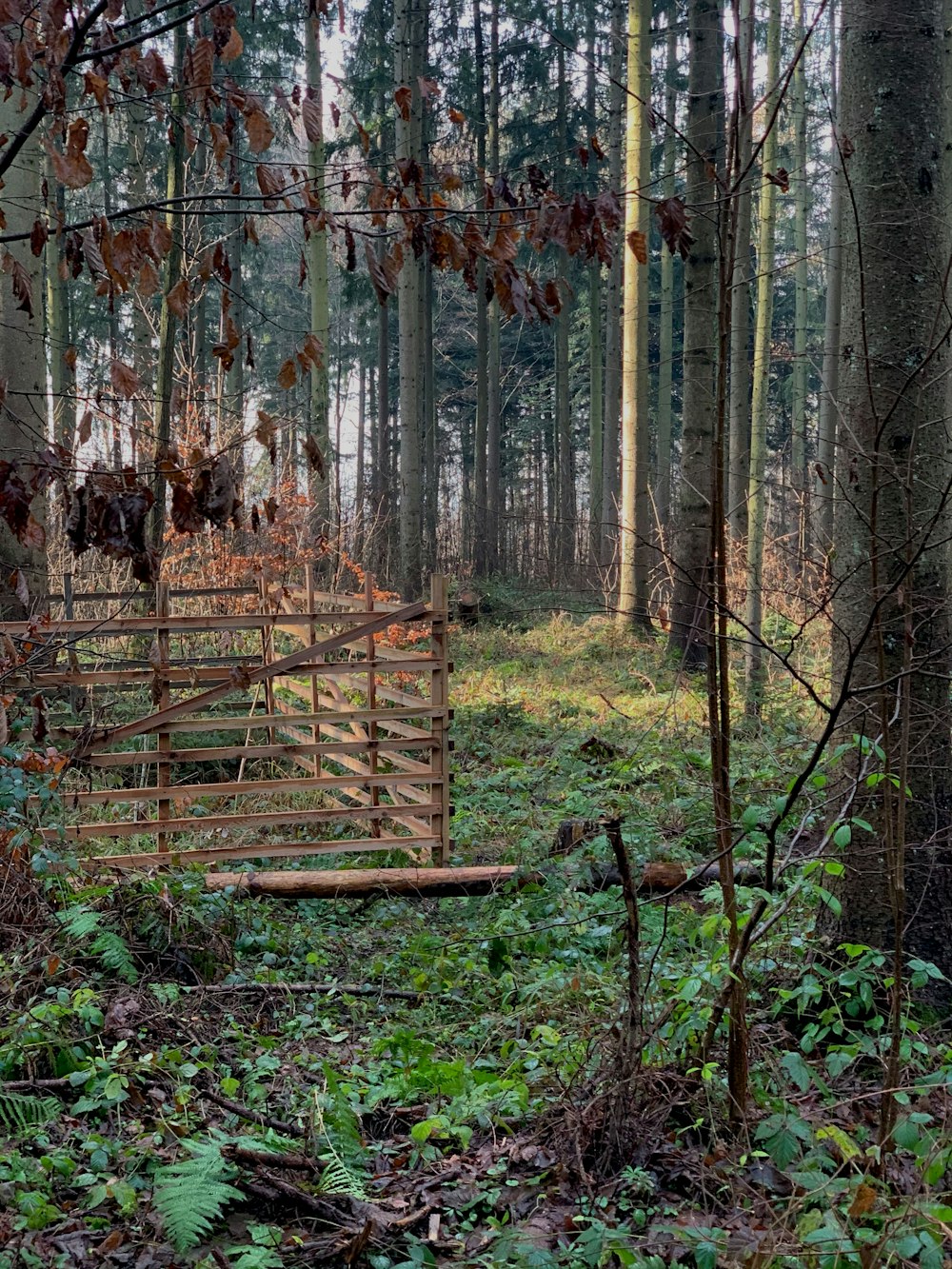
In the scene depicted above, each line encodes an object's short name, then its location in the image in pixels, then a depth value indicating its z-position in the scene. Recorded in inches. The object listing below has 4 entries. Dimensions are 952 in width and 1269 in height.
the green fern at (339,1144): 127.0
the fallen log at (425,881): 244.8
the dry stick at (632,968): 128.8
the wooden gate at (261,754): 258.8
